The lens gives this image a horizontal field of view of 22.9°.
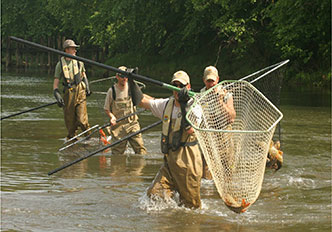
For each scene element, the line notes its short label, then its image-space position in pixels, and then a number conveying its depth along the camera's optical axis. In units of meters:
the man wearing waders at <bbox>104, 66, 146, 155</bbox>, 13.77
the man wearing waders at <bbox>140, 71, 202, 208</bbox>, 8.80
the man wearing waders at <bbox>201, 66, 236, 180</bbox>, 9.73
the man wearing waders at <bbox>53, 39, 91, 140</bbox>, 14.71
